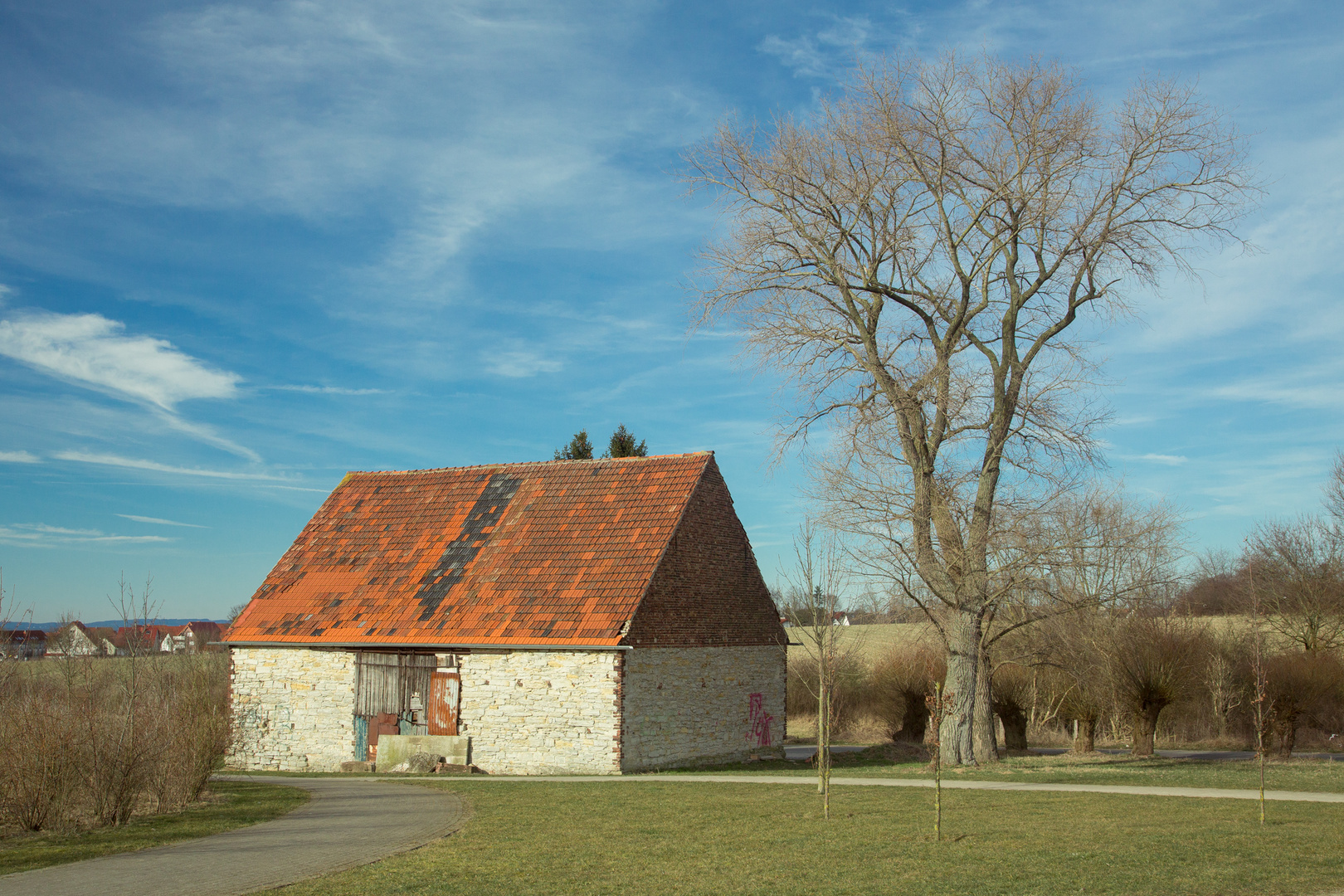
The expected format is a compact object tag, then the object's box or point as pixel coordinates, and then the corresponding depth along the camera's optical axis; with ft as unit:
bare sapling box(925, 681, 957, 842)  37.01
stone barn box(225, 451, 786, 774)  68.13
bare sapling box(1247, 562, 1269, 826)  42.86
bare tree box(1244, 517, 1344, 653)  107.24
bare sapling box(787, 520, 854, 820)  46.47
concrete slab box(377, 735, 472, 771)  70.33
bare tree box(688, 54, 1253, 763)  68.18
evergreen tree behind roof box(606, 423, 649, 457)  139.44
